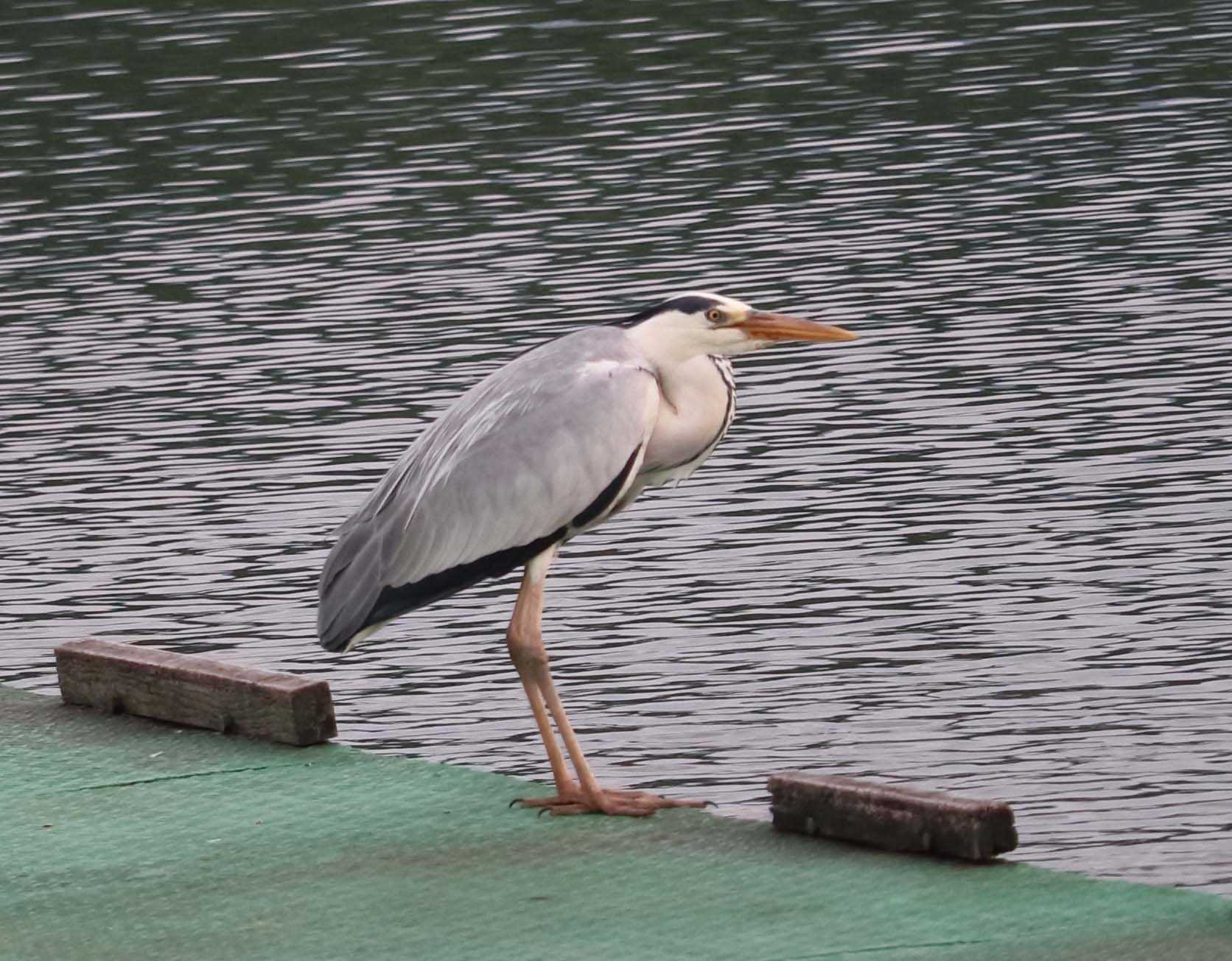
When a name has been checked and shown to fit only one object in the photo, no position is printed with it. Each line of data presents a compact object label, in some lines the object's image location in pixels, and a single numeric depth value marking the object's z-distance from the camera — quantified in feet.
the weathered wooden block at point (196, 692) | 59.16
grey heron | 53.93
